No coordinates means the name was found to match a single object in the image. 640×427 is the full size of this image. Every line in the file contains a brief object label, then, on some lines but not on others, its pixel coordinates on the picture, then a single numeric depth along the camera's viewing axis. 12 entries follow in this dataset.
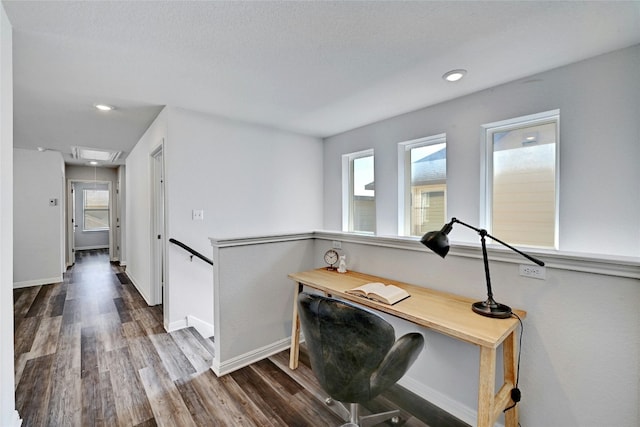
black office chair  1.25
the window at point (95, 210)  8.59
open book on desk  1.64
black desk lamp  1.44
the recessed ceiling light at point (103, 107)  2.87
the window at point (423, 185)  3.05
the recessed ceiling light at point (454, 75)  2.25
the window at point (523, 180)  2.33
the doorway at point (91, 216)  8.43
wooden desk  1.24
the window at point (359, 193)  3.93
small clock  2.44
